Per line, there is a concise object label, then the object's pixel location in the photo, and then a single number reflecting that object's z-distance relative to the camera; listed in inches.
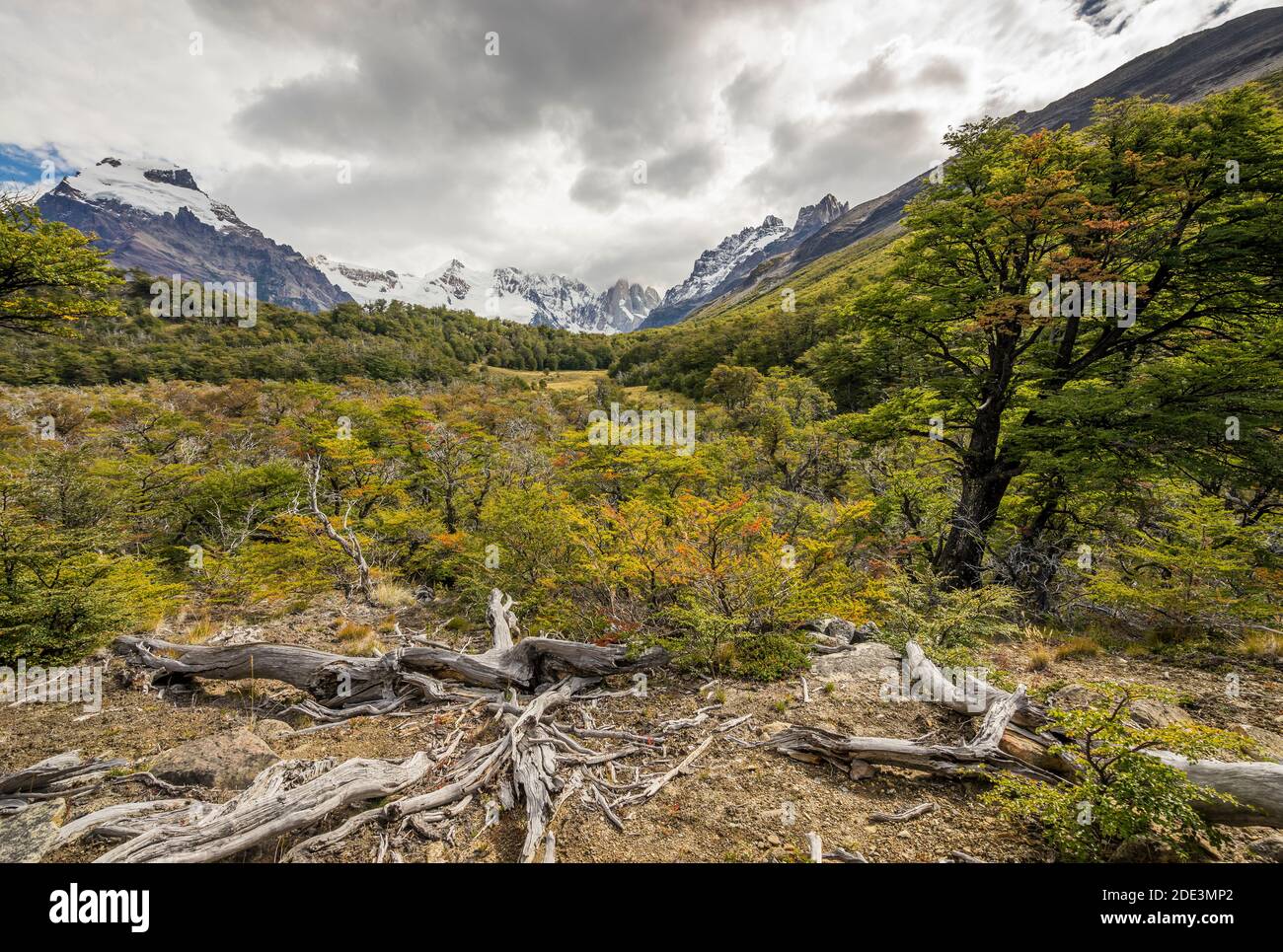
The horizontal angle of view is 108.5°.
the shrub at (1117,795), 97.2
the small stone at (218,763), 152.8
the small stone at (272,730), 194.4
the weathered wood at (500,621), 279.6
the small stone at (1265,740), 148.5
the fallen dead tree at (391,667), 240.8
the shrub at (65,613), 224.5
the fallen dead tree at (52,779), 140.6
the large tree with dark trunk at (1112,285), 281.7
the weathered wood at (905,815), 131.0
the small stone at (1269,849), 105.5
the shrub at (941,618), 232.5
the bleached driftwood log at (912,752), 143.3
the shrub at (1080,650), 255.9
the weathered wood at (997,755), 109.5
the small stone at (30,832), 120.0
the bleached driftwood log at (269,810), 118.7
